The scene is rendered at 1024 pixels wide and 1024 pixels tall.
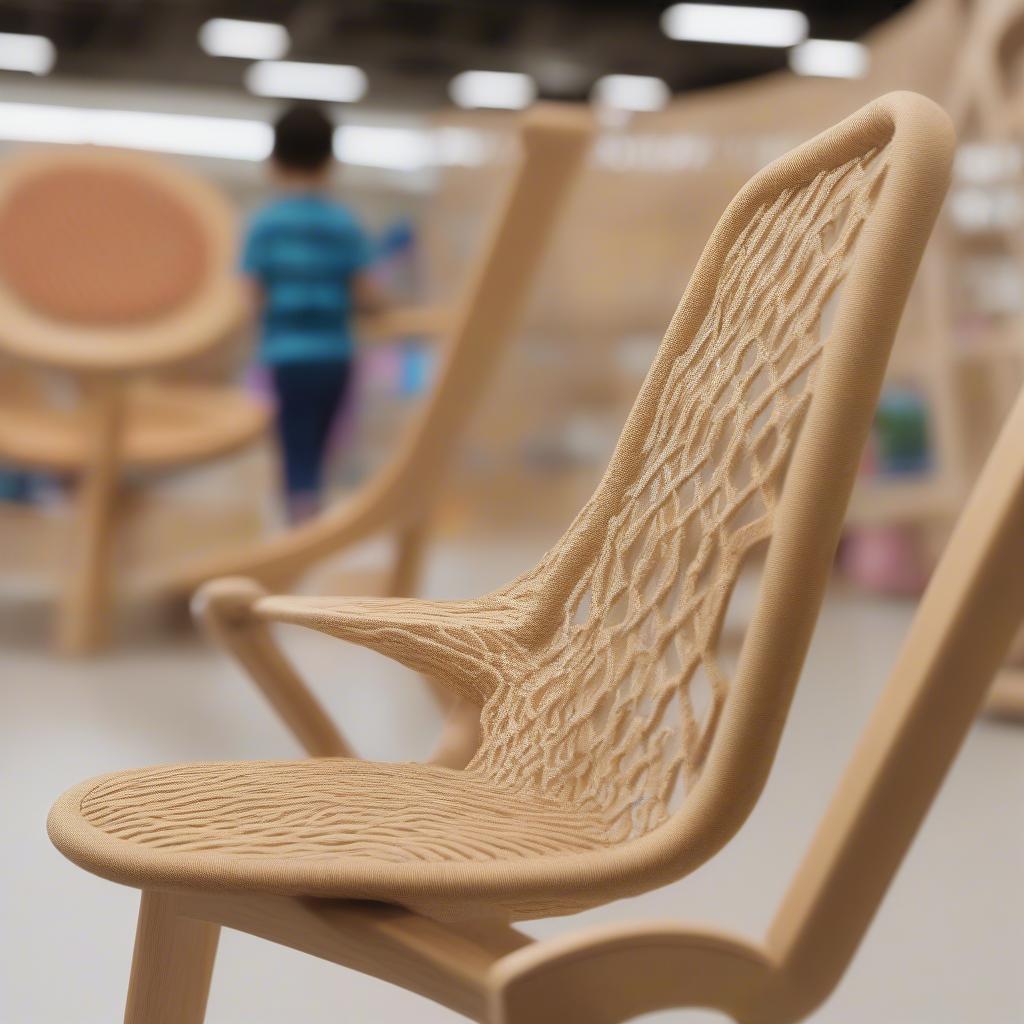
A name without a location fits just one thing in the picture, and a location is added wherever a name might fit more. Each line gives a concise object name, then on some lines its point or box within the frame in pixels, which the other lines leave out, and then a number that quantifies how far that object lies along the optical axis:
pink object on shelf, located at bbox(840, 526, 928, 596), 2.70
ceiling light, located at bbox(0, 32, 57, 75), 5.96
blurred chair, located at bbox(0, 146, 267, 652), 2.13
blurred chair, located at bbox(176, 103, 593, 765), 1.38
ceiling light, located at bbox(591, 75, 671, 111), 6.54
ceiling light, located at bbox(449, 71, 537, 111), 6.53
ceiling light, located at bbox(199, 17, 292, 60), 5.86
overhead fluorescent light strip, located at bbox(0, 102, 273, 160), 5.93
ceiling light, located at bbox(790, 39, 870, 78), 6.16
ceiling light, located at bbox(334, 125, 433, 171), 5.99
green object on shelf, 2.61
